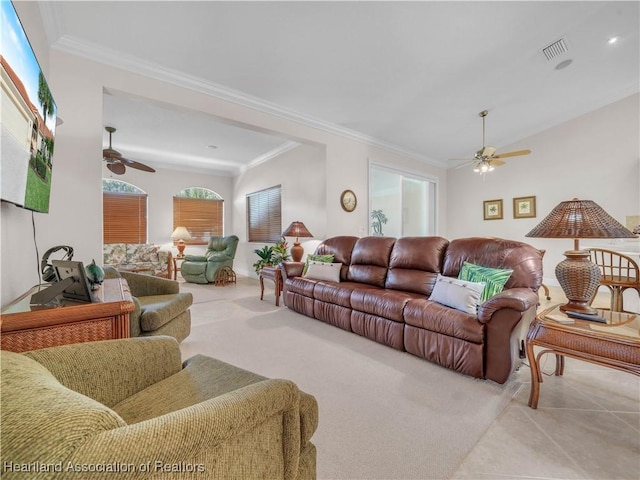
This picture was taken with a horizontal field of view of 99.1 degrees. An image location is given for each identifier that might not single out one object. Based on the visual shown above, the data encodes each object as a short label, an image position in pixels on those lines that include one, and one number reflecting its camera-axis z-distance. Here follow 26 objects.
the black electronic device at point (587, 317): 1.58
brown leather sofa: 1.90
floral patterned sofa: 5.49
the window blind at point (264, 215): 5.88
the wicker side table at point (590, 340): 1.36
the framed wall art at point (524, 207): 5.51
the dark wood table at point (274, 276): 4.01
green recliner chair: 5.64
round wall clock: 4.73
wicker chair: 2.75
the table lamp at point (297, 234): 4.39
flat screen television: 1.06
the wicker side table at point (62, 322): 1.14
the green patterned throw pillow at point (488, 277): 2.18
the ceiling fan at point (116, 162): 3.87
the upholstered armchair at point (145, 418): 0.46
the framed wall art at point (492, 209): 6.02
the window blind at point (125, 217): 5.92
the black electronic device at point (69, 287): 1.29
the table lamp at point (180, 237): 6.16
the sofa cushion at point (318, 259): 3.73
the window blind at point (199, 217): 6.71
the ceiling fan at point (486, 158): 4.21
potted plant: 4.69
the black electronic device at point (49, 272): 1.67
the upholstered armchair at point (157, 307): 2.01
